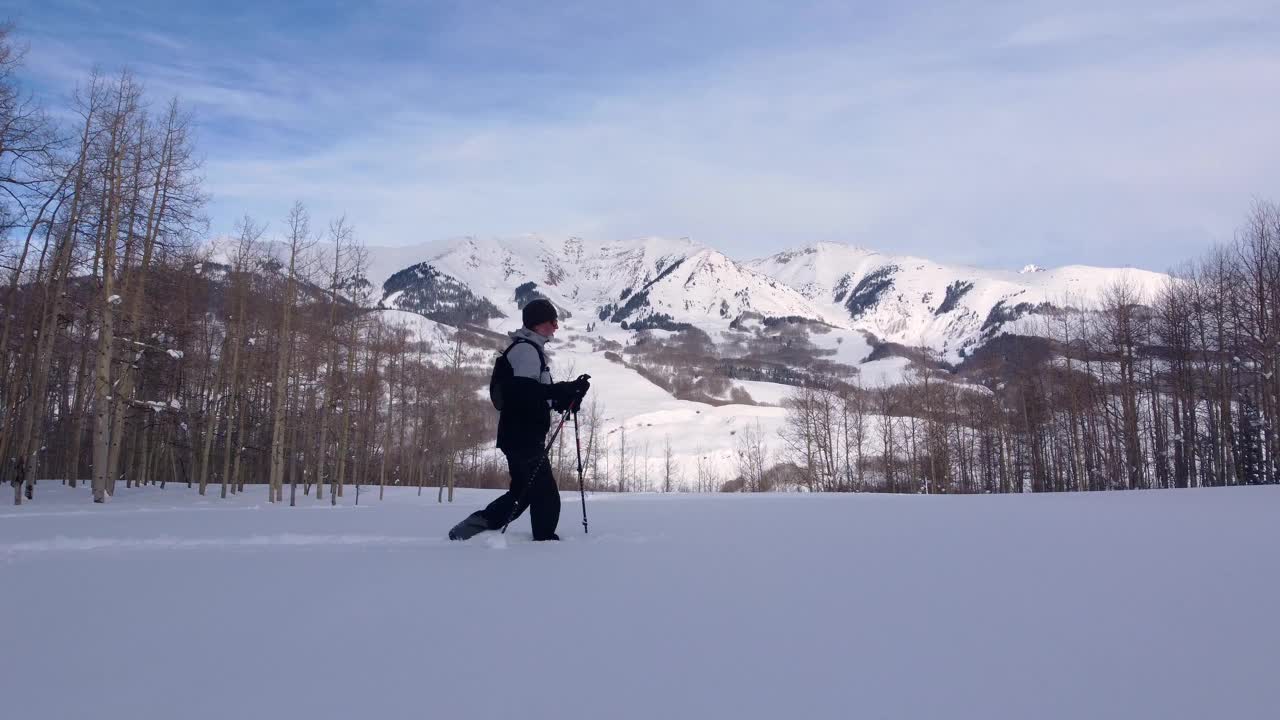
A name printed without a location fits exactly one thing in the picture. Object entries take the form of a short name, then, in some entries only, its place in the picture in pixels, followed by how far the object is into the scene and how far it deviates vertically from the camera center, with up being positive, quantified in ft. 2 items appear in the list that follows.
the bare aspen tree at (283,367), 69.26 +8.01
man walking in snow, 19.03 +0.41
